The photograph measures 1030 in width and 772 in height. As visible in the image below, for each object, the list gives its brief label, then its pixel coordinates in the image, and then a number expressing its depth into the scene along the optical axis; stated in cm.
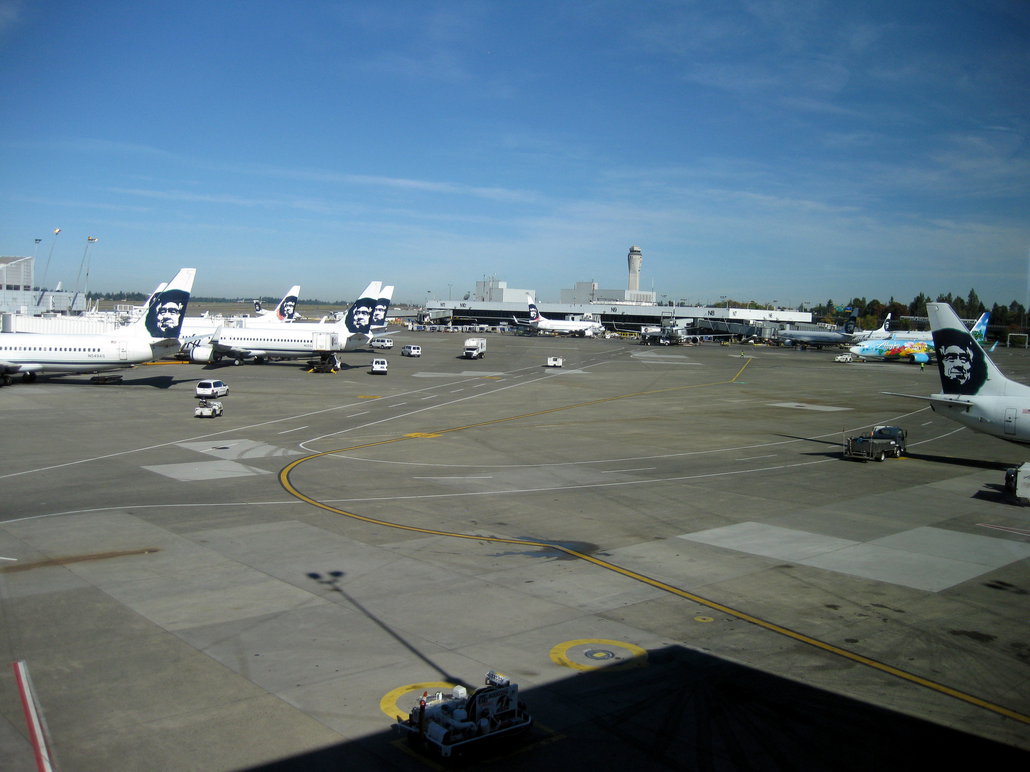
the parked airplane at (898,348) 12688
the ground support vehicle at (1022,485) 3041
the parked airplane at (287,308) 12788
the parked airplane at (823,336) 16112
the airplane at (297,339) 8900
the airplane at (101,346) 6394
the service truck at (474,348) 10962
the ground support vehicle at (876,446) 4047
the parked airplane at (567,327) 19700
